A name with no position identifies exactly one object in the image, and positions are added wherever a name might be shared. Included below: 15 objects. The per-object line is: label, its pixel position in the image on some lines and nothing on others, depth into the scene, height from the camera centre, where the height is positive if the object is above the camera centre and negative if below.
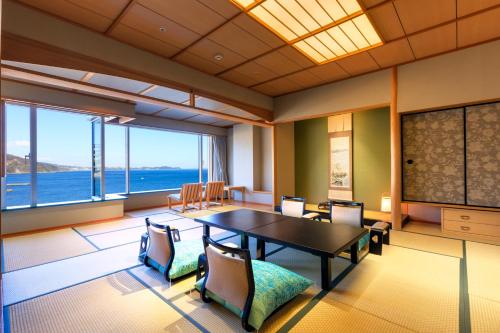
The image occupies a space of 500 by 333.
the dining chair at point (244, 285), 1.89 -1.03
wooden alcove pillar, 4.41 +0.23
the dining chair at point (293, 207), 4.00 -0.67
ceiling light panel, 2.79 +1.83
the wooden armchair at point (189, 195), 6.28 -0.71
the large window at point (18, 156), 4.61 +0.24
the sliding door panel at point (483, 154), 3.79 +0.17
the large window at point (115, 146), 5.86 +0.61
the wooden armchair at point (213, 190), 6.78 -0.66
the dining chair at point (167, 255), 2.60 -1.03
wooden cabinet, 3.74 -0.92
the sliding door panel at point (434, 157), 4.10 +0.16
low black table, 2.38 -0.74
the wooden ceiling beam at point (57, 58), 2.73 +1.37
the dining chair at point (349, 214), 3.45 -0.70
